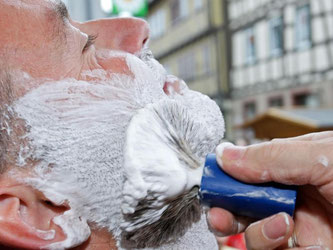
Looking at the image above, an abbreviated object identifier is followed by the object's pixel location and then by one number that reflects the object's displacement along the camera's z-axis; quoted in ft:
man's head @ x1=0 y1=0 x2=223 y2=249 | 1.12
